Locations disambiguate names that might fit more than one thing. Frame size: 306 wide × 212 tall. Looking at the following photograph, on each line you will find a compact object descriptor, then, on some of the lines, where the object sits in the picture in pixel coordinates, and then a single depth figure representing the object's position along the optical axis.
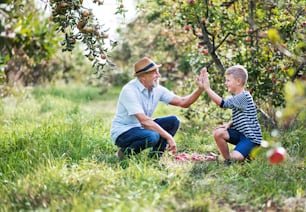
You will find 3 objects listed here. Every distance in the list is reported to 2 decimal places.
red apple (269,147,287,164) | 2.74
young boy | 5.11
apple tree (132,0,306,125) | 6.14
